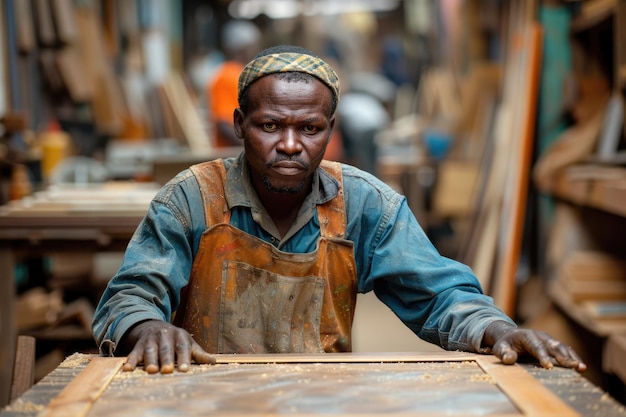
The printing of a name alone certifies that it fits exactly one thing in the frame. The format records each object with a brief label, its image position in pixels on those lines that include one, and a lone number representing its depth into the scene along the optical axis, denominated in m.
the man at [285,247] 2.50
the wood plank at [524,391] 1.67
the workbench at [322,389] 1.69
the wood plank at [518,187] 5.18
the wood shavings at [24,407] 1.67
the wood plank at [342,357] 2.11
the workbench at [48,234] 3.84
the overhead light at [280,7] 19.05
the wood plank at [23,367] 2.24
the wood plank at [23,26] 6.45
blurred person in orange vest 6.85
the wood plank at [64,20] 7.30
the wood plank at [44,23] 7.02
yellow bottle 6.82
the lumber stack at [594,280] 4.40
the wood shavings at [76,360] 2.04
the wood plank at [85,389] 1.67
